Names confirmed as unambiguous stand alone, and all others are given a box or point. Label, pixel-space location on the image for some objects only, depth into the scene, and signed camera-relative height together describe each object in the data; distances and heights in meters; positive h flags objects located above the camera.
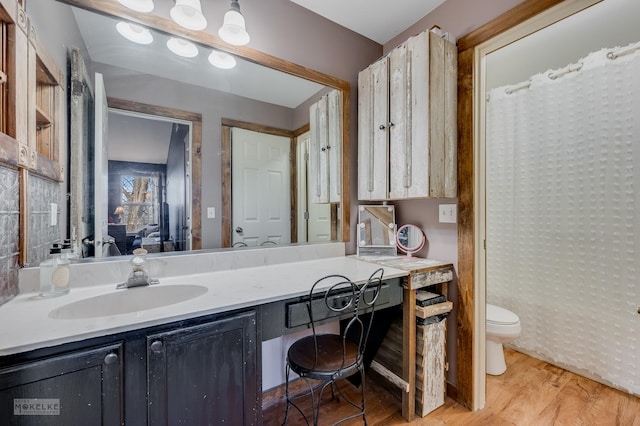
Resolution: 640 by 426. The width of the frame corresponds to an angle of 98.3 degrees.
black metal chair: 1.21 -0.63
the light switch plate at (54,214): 1.17 +0.01
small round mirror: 1.90 -0.18
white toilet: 1.90 -0.84
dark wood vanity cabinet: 0.72 -0.48
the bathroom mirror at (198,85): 1.24 +0.72
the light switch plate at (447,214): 1.70 -0.01
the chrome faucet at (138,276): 1.21 -0.27
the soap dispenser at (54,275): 1.07 -0.23
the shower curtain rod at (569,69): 1.67 +1.00
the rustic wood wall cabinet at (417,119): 1.56 +0.56
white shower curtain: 1.71 -0.02
